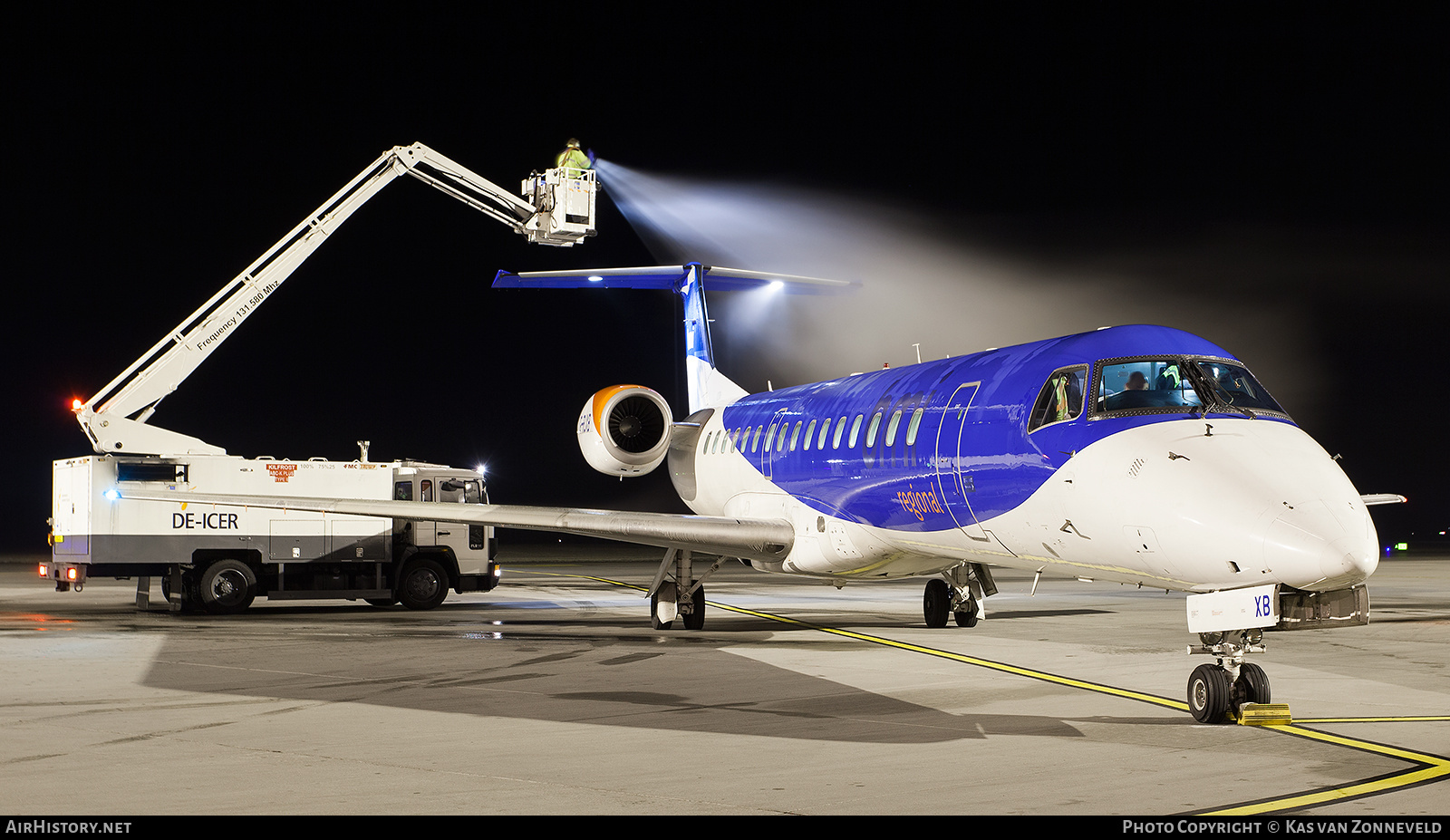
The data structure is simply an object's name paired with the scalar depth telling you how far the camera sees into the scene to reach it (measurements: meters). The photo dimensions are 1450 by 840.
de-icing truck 19.34
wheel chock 8.52
